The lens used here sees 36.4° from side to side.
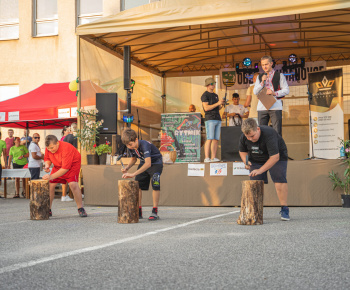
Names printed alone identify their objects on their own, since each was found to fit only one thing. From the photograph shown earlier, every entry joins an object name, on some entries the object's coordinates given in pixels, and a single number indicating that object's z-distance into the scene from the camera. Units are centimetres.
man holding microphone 966
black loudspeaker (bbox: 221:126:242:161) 1121
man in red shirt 829
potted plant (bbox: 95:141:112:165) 1170
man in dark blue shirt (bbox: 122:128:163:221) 753
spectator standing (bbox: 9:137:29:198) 1608
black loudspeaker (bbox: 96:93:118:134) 1240
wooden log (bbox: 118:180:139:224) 754
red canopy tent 1541
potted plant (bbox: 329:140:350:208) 959
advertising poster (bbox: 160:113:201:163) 1482
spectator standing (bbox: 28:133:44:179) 1423
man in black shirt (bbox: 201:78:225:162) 1142
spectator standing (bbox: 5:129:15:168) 1856
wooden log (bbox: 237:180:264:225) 700
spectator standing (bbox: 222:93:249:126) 1526
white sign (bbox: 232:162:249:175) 1038
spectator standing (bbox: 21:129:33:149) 1607
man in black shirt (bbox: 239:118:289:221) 689
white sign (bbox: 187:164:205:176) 1065
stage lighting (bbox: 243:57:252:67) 1589
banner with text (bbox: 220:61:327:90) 1634
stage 994
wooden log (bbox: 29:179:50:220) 830
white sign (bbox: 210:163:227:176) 1050
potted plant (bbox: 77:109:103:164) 1200
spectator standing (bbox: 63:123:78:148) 1282
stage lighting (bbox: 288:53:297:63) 1598
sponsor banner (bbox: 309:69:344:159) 1145
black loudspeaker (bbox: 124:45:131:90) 1258
